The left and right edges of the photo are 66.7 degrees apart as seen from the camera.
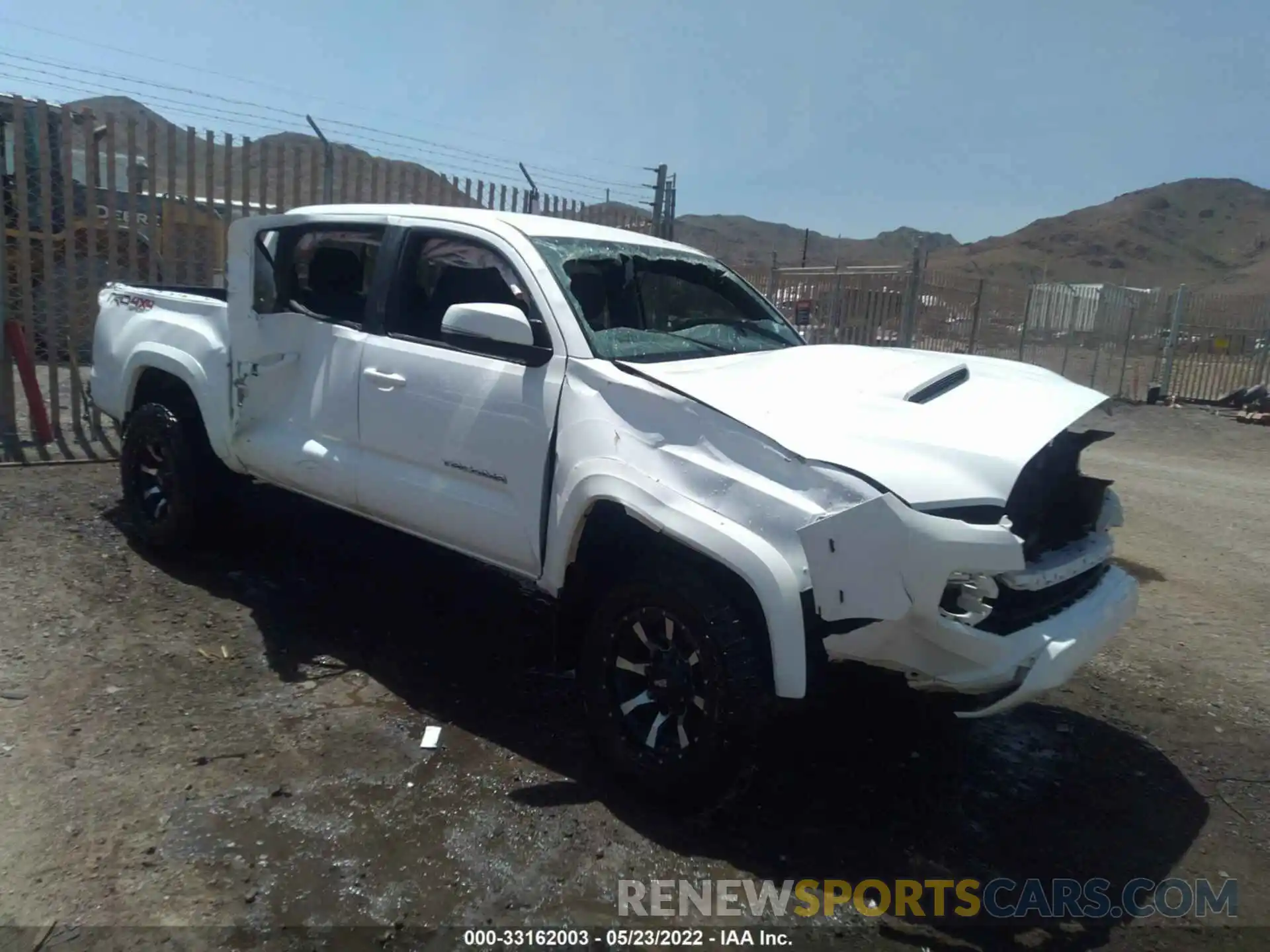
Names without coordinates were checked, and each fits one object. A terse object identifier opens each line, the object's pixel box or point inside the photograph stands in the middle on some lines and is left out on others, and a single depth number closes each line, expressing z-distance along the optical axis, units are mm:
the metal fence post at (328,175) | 8297
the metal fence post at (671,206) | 10664
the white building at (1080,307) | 16938
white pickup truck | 2910
